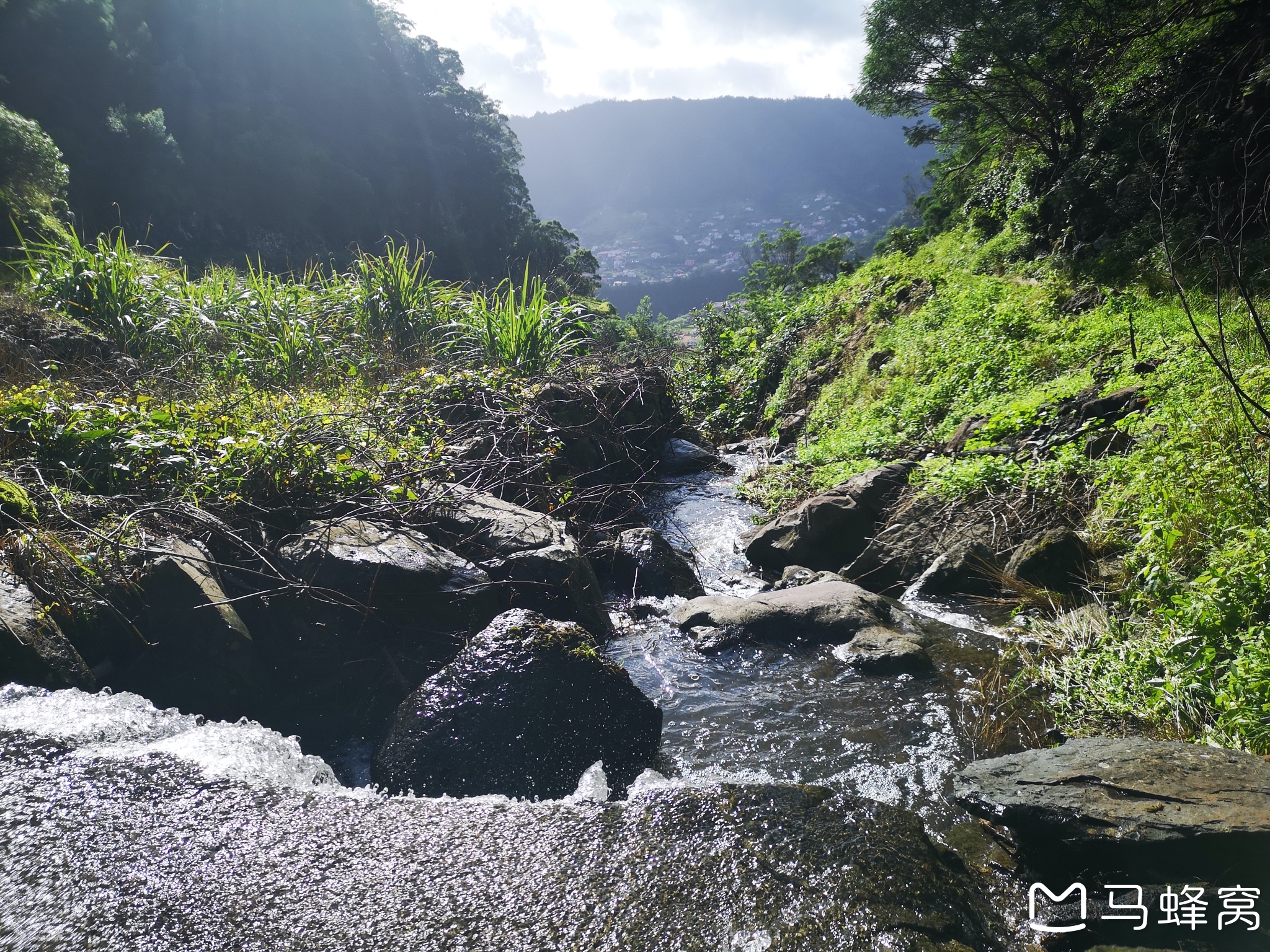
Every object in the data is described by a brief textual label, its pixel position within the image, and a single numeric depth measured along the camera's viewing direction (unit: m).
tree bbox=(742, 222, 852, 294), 35.68
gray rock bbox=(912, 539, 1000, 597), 5.34
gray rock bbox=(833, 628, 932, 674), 4.41
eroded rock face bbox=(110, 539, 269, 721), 3.65
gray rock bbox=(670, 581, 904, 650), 4.90
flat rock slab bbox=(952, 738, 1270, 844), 2.31
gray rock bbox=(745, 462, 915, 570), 6.66
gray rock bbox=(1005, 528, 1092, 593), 4.79
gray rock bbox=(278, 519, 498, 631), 4.21
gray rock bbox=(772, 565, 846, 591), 6.13
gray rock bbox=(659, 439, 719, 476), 10.59
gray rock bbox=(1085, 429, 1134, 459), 5.29
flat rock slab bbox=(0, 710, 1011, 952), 2.15
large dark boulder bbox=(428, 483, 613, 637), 4.87
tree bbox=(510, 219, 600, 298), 39.50
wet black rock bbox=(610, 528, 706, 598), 6.18
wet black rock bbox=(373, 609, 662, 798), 3.26
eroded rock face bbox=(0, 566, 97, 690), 3.18
